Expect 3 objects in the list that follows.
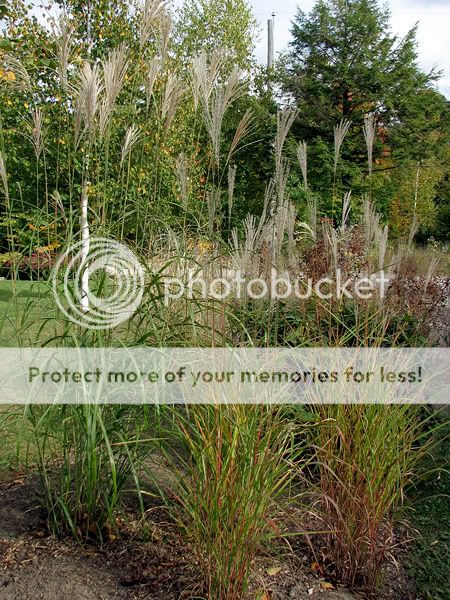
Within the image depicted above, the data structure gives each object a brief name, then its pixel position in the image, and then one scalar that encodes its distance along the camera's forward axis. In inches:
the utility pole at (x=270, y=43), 953.5
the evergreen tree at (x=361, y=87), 730.8
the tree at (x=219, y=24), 925.2
